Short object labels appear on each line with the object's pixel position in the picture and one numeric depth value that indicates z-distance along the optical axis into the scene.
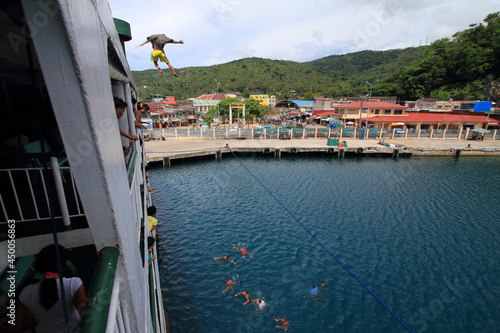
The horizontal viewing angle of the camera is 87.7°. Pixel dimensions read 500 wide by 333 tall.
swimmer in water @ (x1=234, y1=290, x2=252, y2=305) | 8.42
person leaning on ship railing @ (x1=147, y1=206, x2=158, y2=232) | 5.03
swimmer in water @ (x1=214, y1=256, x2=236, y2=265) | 10.37
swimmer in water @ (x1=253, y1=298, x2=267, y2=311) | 8.16
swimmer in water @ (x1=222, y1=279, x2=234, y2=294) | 8.88
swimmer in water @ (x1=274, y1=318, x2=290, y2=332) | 7.53
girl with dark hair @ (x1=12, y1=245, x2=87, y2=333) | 2.05
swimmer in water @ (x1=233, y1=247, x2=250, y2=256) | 10.77
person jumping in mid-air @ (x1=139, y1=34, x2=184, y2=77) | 7.08
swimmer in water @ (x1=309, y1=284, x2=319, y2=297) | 8.70
